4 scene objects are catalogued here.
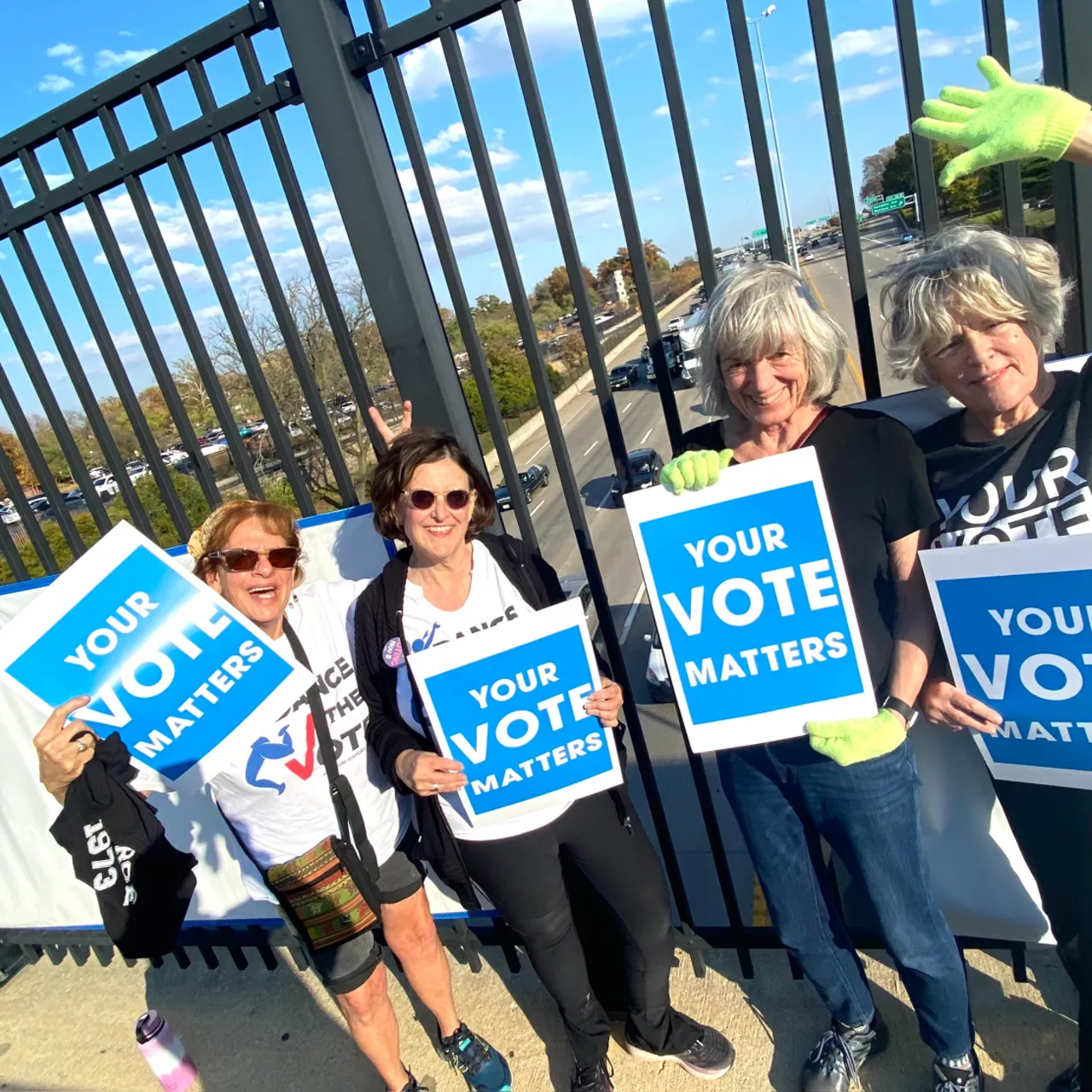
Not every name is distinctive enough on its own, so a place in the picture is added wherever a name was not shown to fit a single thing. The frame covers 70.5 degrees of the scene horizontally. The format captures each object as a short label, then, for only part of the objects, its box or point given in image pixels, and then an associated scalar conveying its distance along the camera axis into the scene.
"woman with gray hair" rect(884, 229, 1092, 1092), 1.75
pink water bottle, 2.75
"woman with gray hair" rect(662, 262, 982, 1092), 1.83
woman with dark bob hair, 2.17
